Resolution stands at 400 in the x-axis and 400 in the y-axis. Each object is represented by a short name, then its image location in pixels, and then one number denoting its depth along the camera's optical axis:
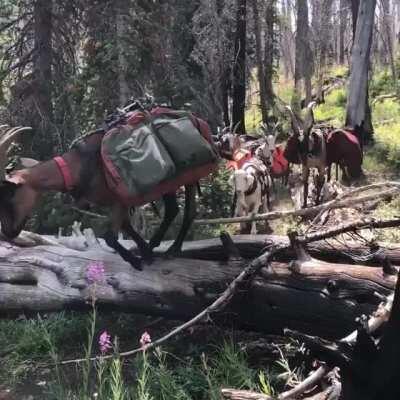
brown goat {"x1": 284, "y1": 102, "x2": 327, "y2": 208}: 10.90
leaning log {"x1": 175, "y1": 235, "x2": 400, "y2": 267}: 4.80
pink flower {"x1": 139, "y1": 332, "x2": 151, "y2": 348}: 3.51
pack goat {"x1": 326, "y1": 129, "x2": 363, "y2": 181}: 11.26
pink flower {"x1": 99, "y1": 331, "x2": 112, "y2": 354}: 3.38
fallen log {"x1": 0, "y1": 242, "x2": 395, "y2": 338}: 4.36
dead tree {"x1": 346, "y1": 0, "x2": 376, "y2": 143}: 14.90
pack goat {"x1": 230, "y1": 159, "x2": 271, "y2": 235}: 9.45
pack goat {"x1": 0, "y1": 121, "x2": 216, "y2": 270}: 5.29
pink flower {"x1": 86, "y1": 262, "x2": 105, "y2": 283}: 3.63
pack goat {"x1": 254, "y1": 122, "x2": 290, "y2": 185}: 11.80
